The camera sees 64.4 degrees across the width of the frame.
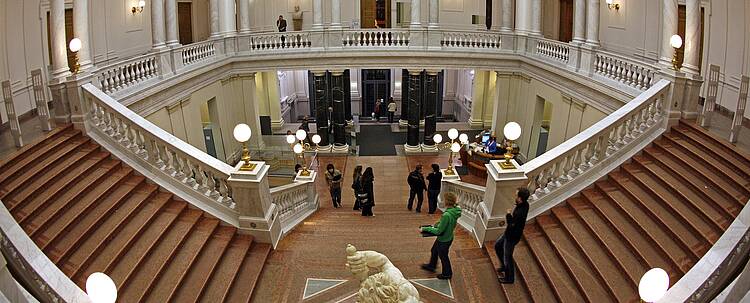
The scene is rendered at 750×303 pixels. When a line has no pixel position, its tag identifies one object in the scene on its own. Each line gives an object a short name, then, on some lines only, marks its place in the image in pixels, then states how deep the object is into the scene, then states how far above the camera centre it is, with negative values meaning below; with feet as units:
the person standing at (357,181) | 37.37 -8.31
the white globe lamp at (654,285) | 14.01 -5.56
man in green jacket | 23.82 -7.28
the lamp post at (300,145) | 38.75 -7.29
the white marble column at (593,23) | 44.83 +1.73
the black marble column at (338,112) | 62.85 -6.87
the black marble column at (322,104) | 61.87 -6.04
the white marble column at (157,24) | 44.88 +1.77
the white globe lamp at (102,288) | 14.40 -5.76
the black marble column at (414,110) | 62.64 -6.63
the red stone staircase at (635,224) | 21.65 -7.15
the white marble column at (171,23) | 46.96 +1.91
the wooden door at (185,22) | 70.33 +2.97
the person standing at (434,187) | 36.47 -8.54
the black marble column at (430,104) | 62.75 -6.11
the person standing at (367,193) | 36.78 -8.97
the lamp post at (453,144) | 39.58 -6.92
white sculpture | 18.12 -7.16
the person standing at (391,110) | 75.36 -7.91
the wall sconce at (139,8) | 55.22 +3.69
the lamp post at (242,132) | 24.86 -3.53
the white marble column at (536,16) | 56.13 +2.84
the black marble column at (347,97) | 70.18 -5.85
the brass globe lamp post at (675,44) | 31.45 +0.11
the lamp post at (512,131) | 24.49 -3.43
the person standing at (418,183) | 37.96 -8.61
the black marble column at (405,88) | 70.08 -4.82
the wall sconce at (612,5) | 54.21 +3.76
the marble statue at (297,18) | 69.62 +3.35
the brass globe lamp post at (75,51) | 30.48 -0.17
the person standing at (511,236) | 22.61 -7.24
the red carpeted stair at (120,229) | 21.67 -7.23
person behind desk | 53.83 -9.02
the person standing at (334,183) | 40.62 -9.25
